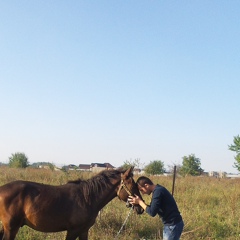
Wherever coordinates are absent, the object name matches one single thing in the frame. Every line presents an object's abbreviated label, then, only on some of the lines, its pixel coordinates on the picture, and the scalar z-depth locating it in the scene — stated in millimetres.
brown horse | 5930
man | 5469
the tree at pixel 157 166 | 45788
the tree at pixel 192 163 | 59862
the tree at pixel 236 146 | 45906
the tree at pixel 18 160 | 43928
